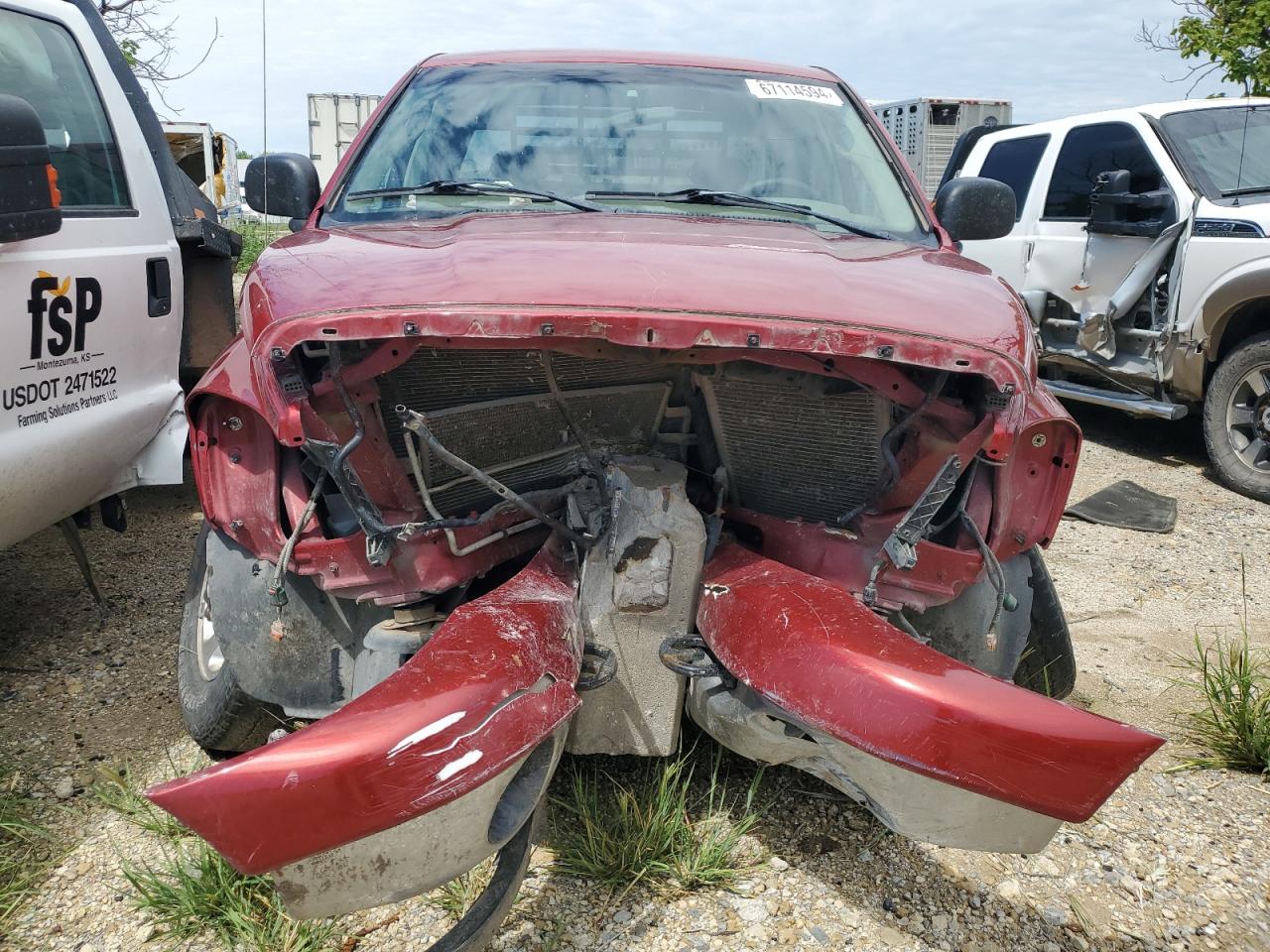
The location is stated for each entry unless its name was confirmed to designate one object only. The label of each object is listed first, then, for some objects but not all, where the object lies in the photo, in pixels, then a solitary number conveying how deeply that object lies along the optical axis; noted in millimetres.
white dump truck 2838
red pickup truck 1687
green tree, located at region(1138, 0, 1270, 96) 8914
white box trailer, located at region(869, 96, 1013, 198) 12695
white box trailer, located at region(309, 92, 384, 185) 16125
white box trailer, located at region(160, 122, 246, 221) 12516
